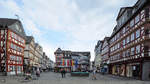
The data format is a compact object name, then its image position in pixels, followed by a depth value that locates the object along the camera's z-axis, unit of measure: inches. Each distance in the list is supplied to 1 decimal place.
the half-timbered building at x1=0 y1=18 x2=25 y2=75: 1025.7
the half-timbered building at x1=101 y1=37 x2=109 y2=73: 1585.7
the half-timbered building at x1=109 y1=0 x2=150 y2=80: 684.5
